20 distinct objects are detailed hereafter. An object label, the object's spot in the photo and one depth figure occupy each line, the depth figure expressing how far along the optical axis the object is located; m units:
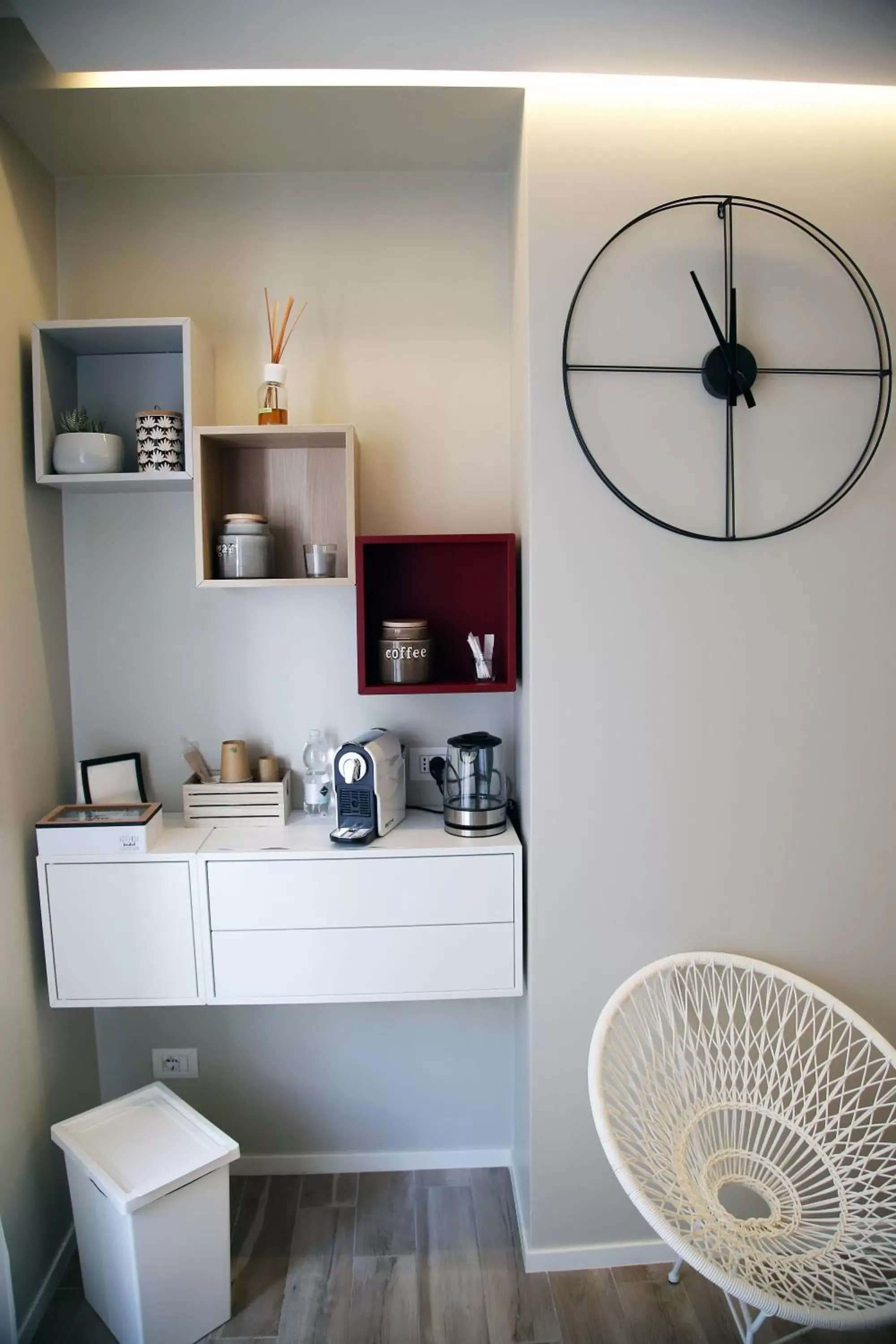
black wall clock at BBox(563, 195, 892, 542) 1.78
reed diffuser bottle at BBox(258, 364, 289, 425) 2.01
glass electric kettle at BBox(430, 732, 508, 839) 1.99
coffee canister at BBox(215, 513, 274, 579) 1.97
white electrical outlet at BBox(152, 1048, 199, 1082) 2.27
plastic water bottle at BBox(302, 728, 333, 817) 2.18
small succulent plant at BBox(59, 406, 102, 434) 1.96
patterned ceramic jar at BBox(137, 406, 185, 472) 1.95
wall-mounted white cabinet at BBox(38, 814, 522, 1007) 1.91
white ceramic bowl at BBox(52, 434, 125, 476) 1.93
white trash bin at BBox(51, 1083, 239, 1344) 1.71
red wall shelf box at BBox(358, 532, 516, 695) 2.16
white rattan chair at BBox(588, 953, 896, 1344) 1.45
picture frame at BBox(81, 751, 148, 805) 2.09
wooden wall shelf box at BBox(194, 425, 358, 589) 2.14
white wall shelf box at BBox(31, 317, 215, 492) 1.92
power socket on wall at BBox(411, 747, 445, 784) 2.23
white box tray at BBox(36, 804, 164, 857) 1.89
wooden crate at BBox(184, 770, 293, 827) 2.10
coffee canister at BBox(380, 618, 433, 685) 2.01
